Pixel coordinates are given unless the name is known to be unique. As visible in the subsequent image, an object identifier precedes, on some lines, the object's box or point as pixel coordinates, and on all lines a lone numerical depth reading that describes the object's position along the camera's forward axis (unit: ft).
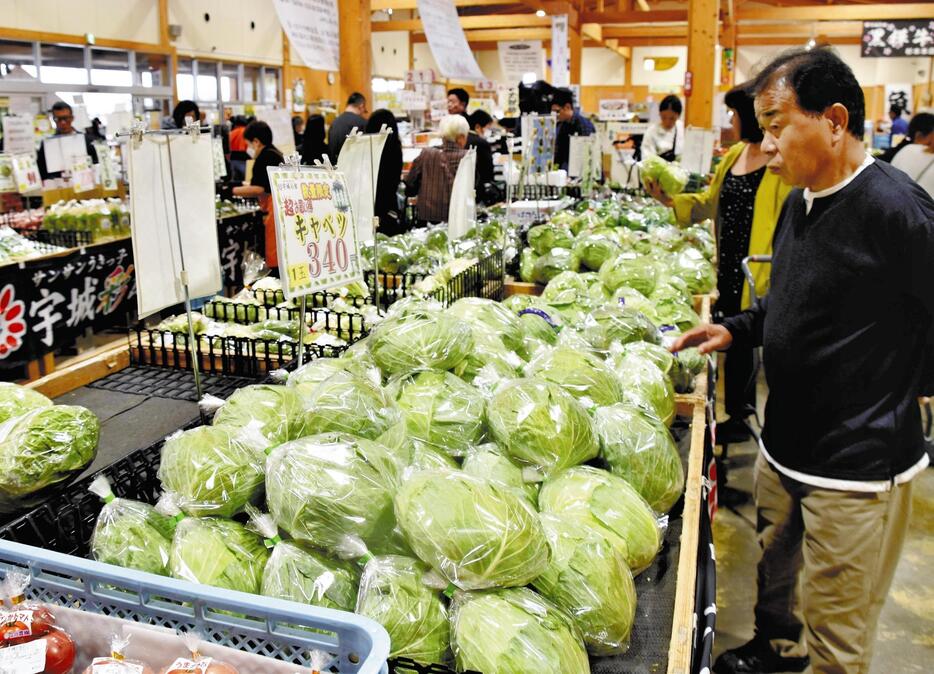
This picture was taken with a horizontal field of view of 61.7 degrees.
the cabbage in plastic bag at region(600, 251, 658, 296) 11.50
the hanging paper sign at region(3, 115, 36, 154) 23.79
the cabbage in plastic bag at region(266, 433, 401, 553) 4.36
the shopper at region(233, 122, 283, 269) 20.31
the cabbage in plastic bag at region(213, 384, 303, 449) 5.32
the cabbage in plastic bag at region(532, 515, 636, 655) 4.51
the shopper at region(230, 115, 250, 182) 32.76
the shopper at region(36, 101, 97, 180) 28.14
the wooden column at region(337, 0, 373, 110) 19.15
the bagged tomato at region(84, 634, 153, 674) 3.30
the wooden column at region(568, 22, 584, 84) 47.19
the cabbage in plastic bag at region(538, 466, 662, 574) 5.16
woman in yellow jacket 12.54
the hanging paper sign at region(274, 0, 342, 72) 15.10
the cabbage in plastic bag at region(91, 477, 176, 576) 4.46
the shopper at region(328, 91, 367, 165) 20.90
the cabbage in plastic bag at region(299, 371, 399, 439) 5.28
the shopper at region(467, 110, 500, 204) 23.66
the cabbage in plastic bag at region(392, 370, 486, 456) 5.68
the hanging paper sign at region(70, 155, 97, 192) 24.03
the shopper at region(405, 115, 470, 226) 20.15
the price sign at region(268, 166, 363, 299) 6.83
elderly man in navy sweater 6.31
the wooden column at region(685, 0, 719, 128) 27.66
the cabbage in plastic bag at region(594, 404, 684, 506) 5.89
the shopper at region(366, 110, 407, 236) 21.16
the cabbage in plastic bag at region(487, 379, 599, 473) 5.56
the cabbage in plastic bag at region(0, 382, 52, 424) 5.85
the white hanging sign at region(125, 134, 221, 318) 6.24
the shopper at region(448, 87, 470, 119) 24.55
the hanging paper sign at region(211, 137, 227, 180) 22.30
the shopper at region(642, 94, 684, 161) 27.68
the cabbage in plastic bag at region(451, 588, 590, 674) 3.97
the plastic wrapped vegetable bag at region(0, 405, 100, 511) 5.04
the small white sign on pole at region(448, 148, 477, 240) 12.28
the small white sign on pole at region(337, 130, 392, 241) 9.41
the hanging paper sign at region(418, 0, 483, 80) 19.65
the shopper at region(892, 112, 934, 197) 18.31
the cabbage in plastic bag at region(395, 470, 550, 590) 4.19
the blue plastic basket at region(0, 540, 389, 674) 3.20
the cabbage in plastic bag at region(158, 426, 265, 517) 4.71
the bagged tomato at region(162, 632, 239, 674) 3.25
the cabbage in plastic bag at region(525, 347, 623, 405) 6.68
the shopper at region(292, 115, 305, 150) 39.20
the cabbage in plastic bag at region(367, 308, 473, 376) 6.43
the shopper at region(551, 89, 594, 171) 27.55
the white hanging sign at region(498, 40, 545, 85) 35.32
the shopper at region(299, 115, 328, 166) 22.71
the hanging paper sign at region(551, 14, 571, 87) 34.91
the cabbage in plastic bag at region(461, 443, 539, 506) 5.37
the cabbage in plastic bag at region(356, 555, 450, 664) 4.11
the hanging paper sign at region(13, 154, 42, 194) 21.22
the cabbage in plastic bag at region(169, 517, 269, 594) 4.32
